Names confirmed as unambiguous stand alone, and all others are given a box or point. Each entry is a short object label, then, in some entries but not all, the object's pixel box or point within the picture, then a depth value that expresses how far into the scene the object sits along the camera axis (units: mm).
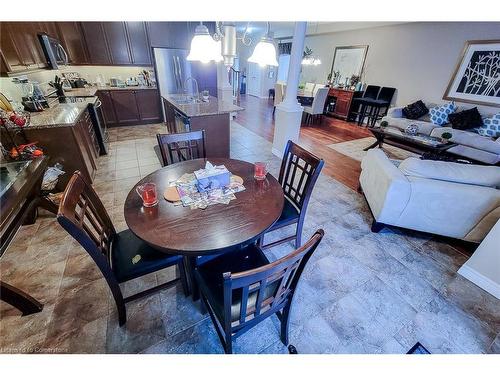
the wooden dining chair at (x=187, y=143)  1788
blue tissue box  1347
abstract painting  3984
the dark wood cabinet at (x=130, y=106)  4680
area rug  4043
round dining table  982
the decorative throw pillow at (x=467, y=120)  4047
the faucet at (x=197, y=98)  3662
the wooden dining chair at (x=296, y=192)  1557
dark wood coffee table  3428
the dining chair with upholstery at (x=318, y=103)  5316
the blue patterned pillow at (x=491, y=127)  3777
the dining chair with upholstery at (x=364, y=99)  5867
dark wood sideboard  6087
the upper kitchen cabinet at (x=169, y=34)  4559
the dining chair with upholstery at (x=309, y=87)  6816
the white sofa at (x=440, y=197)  1721
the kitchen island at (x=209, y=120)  2906
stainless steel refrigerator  4734
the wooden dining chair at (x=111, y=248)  991
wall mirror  6098
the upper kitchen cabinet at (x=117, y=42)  4316
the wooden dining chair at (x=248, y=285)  743
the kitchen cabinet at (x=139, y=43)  4457
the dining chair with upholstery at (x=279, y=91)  5691
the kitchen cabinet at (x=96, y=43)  4176
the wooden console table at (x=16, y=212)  1167
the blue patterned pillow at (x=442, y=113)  4461
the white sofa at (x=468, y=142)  3502
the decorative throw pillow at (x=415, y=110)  4789
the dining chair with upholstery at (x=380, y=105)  5611
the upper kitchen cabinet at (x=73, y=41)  4070
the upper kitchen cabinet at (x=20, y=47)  2189
